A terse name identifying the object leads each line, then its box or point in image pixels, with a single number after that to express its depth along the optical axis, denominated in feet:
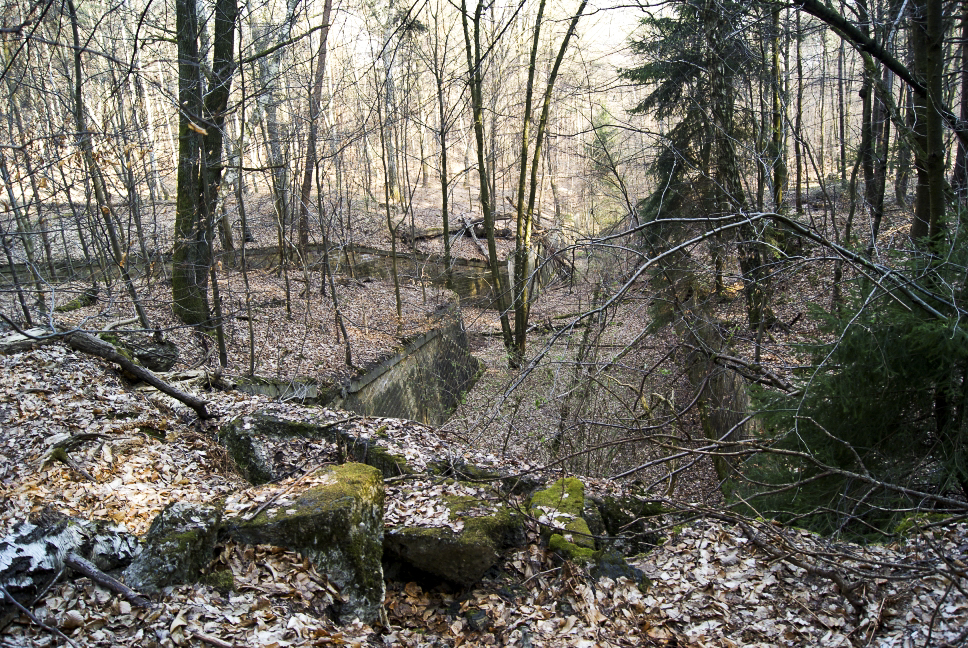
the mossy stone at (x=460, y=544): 13.98
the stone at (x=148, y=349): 24.75
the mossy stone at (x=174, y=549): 11.28
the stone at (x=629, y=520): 15.44
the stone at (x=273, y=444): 19.08
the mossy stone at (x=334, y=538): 12.78
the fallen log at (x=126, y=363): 21.29
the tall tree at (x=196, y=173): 28.35
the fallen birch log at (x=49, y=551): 9.92
